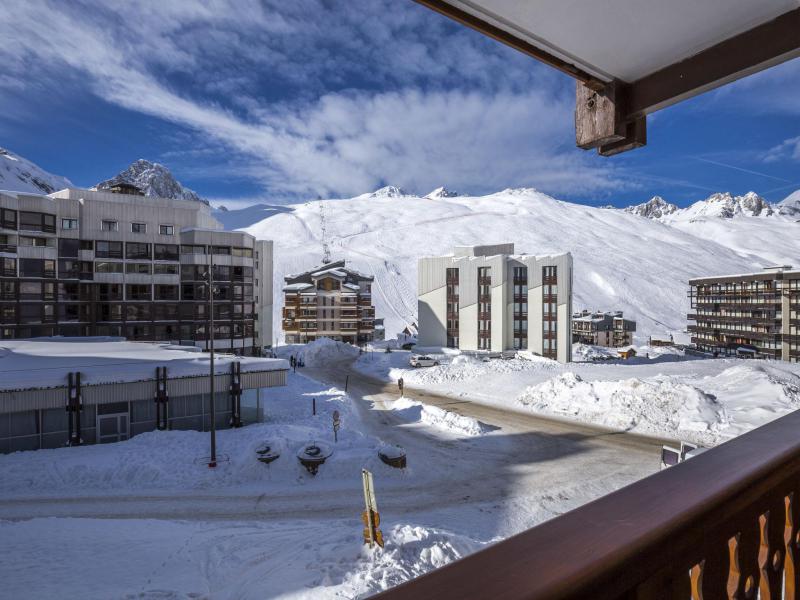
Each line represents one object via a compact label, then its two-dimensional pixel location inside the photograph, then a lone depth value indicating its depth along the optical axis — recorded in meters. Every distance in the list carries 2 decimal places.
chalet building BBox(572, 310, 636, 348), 89.75
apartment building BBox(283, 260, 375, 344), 68.75
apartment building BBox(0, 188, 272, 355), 43.47
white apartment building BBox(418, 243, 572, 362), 54.16
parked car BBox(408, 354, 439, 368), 48.09
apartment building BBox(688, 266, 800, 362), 65.75
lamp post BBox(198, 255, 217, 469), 19.06
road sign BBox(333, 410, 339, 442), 22.17
